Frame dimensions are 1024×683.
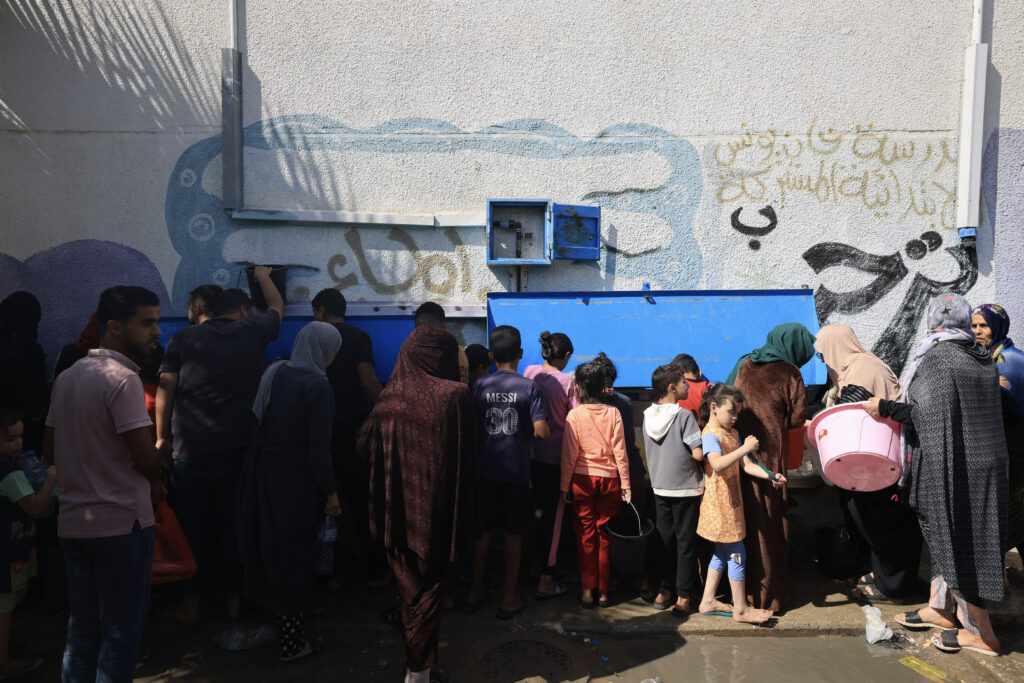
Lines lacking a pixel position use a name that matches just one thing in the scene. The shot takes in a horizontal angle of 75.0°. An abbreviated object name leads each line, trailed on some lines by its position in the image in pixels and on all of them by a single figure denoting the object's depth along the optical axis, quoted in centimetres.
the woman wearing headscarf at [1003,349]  396
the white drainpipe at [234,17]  534
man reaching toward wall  387
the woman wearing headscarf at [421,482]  322
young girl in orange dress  391
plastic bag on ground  383
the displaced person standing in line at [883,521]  414
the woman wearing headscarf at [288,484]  356
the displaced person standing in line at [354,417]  452
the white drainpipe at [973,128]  546
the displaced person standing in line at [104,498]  271
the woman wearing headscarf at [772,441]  406
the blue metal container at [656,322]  520
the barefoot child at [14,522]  328
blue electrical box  542
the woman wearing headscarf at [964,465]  357
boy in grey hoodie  406
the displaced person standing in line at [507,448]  398
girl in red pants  405
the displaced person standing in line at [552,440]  436
